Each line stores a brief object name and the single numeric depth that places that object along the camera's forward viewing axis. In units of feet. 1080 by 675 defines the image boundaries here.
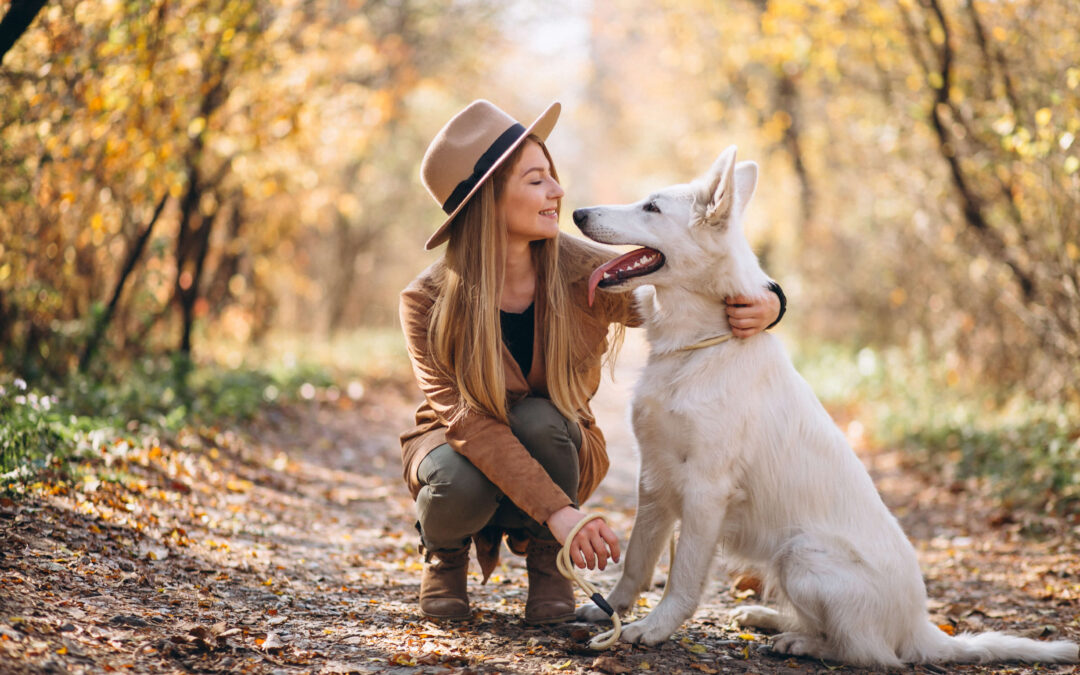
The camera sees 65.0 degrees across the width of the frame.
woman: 10.28
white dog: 9.94
